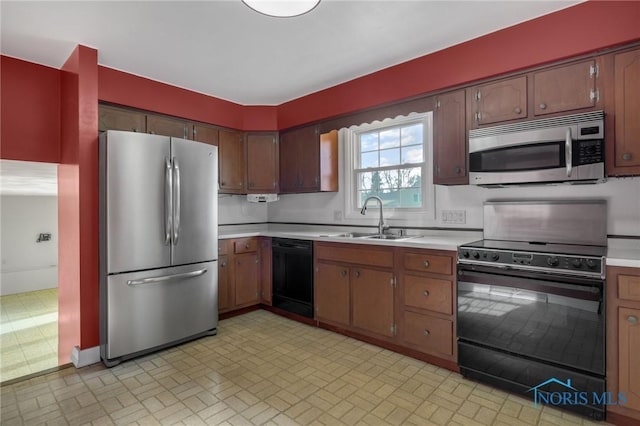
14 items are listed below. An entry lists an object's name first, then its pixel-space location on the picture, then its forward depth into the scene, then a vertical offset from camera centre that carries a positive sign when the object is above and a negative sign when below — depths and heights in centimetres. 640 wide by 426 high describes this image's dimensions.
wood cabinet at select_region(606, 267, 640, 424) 183 -72
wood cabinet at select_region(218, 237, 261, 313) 371 -71
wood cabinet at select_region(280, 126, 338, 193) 386 +61
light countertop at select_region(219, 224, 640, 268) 199 -25
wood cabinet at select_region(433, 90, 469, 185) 268 +58
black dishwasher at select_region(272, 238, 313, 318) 354 -70
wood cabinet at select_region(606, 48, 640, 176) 202 +57
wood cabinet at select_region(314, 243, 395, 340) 288 -71
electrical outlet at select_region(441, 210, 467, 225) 298 -5
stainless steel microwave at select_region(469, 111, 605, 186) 211 +40
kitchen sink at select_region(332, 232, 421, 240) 332 -25
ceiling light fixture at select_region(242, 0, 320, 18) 183 +114
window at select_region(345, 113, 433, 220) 334 +51
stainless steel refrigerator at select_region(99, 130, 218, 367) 269 -26
